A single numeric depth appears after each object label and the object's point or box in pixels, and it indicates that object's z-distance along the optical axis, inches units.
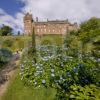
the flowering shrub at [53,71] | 134.9
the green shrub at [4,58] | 310.6
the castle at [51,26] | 1325.2
